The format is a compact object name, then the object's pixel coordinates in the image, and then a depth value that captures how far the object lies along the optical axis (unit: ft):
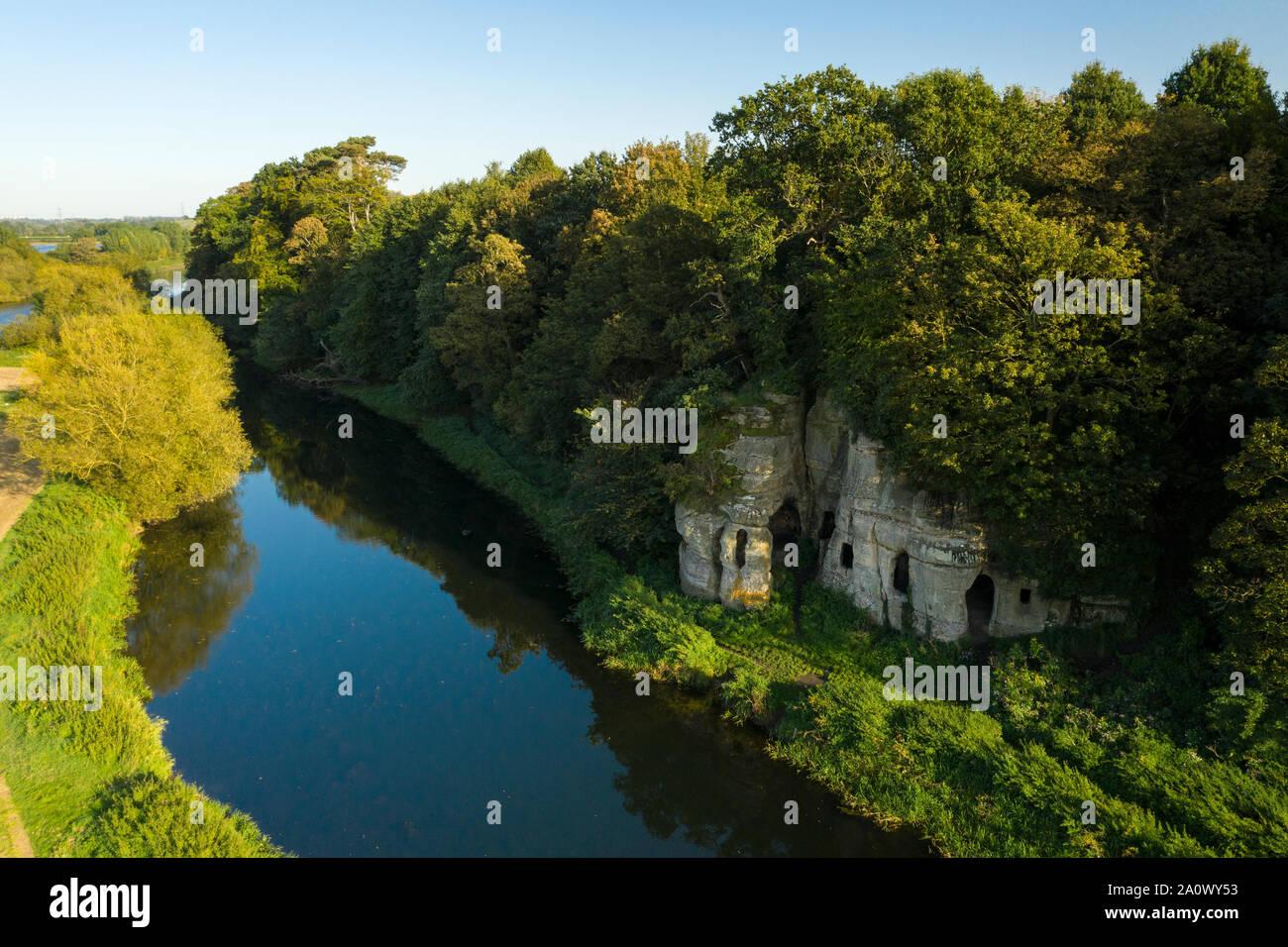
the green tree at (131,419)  107.34
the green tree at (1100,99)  91.40
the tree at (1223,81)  86.99
